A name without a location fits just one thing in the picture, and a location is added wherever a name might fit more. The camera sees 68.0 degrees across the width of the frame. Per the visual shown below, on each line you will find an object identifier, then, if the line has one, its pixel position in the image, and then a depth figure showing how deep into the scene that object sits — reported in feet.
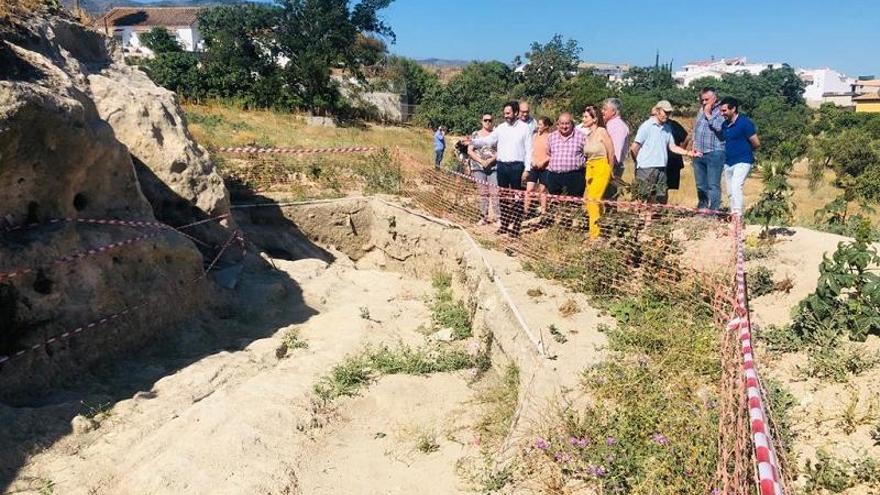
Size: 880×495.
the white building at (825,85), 409.28
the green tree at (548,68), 144.77
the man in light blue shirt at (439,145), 57.57
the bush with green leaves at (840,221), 26.23
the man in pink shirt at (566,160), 27.43
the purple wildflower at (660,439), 13.32
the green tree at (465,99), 130.62
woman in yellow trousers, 25.77
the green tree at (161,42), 114.11
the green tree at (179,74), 101.50
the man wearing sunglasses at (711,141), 26.22
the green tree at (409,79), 151.12
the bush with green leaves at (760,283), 21.49
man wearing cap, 26.66
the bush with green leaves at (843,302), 16.79
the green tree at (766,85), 252.62
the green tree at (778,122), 120.57
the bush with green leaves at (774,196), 25.44
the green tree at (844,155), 91.62
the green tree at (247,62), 99.30
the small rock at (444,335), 26.02
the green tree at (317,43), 100.17
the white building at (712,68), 509.35
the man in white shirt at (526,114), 29.27
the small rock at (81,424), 17.49
